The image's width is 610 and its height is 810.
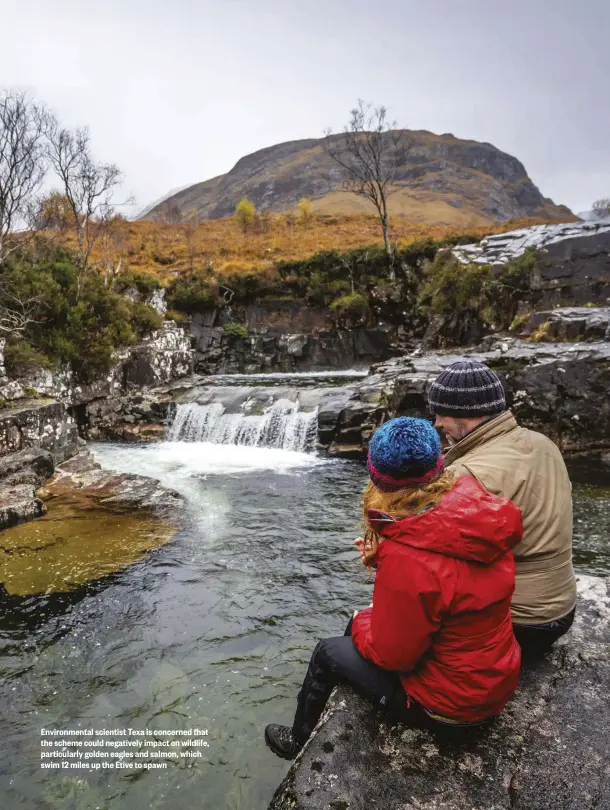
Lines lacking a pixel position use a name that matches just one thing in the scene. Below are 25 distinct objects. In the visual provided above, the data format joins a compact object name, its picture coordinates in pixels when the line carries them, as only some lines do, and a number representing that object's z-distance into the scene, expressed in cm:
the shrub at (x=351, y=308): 2330
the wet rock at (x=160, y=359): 1761
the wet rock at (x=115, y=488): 855
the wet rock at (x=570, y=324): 1223
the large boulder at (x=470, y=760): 192
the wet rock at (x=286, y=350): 2289
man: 239
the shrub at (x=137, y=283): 2152
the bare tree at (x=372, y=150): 2767
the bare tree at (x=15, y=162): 1403
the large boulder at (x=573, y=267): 1455
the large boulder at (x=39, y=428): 1040
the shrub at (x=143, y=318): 1909
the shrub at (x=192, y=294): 2464
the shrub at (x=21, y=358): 1291
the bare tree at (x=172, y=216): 5116
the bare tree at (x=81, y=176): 2053
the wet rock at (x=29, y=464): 934
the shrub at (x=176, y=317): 2331
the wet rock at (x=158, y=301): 2248
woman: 182
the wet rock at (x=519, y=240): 1587
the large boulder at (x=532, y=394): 1081
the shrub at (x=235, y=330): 2389
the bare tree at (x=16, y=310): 1326
